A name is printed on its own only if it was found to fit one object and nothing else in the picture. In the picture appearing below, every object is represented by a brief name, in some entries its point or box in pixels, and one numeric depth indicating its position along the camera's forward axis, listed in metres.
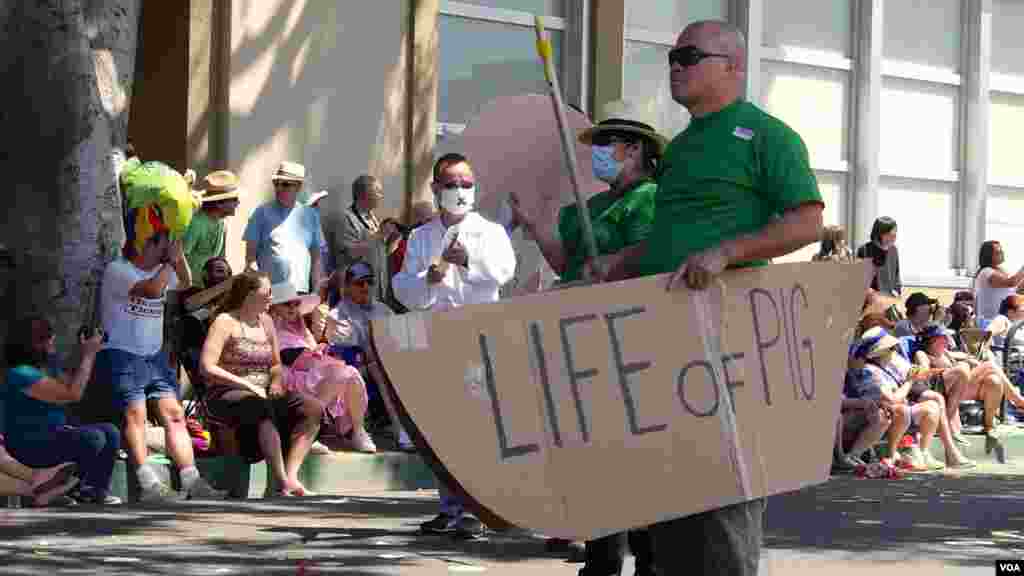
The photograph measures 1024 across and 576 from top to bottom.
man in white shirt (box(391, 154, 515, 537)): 11.52
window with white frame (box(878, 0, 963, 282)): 23.69
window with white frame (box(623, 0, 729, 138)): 20.61
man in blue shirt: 15.35
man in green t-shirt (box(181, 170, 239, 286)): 14.66
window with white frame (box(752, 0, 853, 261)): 22.28
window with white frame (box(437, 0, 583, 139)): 18.66
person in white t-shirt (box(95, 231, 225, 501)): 12.14
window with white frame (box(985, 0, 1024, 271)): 24.77
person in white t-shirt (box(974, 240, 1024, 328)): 21.42
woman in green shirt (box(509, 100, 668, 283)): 8.35
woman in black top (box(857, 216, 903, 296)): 20.47
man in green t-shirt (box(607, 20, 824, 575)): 6.15
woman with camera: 11.52
